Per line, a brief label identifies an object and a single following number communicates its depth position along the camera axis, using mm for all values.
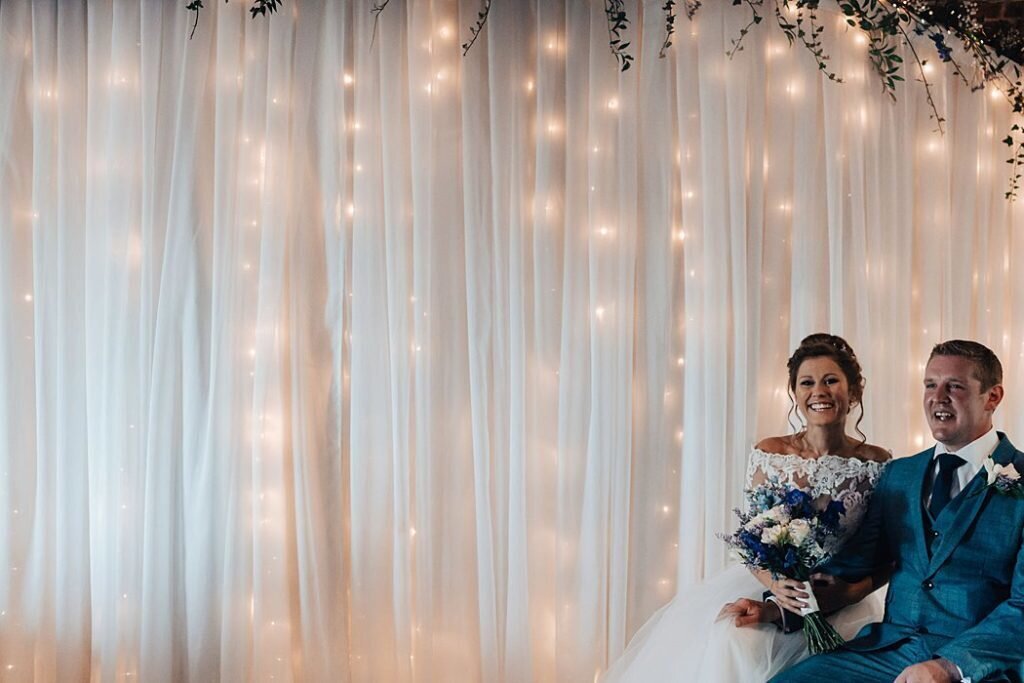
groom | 2482
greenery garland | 3516
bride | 2713
